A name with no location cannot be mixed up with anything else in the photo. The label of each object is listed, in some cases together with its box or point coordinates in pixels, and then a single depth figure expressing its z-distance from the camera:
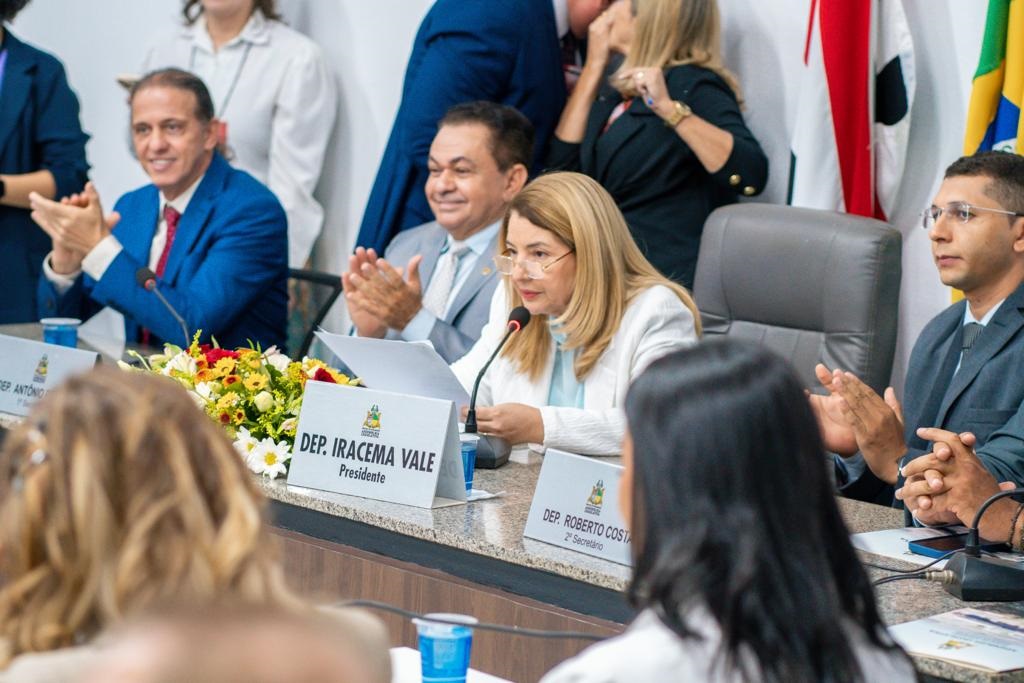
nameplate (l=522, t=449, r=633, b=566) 3.99
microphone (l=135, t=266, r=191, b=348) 6.54
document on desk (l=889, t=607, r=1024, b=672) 3.25
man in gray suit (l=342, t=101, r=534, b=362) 6.50
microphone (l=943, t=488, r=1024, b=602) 3.71
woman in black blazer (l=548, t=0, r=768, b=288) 7.27
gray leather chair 6.12
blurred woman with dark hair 2.29
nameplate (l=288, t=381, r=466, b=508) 4.46
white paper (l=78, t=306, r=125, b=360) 6.91
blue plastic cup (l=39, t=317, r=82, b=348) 6.68
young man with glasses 5.00
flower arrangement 4.90
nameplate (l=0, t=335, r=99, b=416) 5.56
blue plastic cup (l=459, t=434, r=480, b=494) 4.73
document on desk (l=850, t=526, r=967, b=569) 4.13
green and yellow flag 6.67
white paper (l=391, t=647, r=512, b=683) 3.25
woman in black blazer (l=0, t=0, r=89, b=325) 8.28
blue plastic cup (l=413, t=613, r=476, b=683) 3.13
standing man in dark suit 7.74
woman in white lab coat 9.44
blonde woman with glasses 5.69
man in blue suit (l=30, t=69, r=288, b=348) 7.12
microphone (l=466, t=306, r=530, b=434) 5.39
